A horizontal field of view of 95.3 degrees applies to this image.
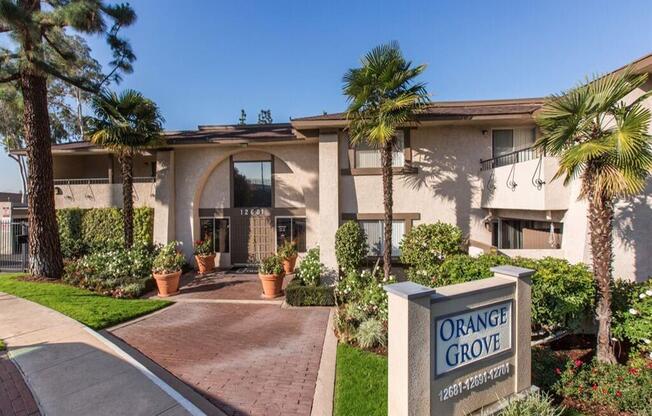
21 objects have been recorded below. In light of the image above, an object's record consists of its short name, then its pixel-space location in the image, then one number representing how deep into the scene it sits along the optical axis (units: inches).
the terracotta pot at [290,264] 566.8
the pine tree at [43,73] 440.5
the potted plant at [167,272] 450.0
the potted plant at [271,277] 435.5
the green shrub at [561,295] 238.1
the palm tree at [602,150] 210.1
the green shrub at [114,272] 453.2
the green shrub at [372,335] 275.1
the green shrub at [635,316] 228.4
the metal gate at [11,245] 617.0
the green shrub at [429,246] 386.6
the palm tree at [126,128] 518.3
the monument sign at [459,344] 149.8
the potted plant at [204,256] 579.2
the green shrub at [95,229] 597.6
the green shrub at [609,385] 190.7
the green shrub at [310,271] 436.1
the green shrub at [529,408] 162.7
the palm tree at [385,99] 368.8
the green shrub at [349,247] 424.8
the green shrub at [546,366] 214.2
